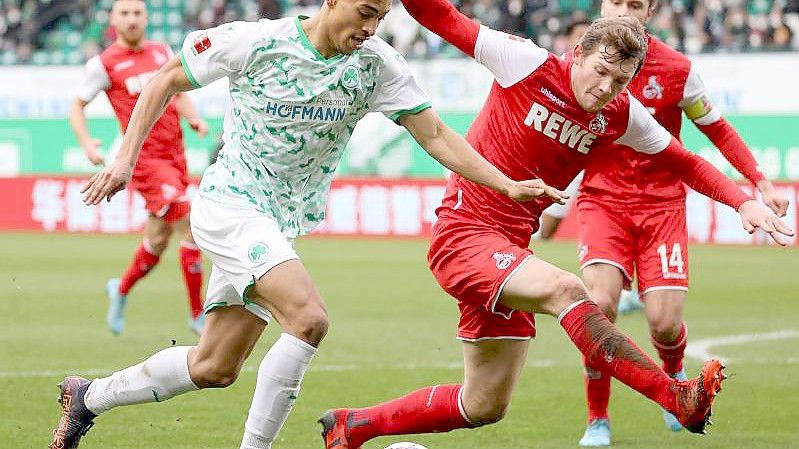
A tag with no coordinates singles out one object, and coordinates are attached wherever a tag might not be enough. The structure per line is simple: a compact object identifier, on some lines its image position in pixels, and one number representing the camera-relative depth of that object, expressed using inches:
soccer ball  478.0
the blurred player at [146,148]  884.0
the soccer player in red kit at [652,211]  589.9
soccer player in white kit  438.0
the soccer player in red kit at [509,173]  463.5
